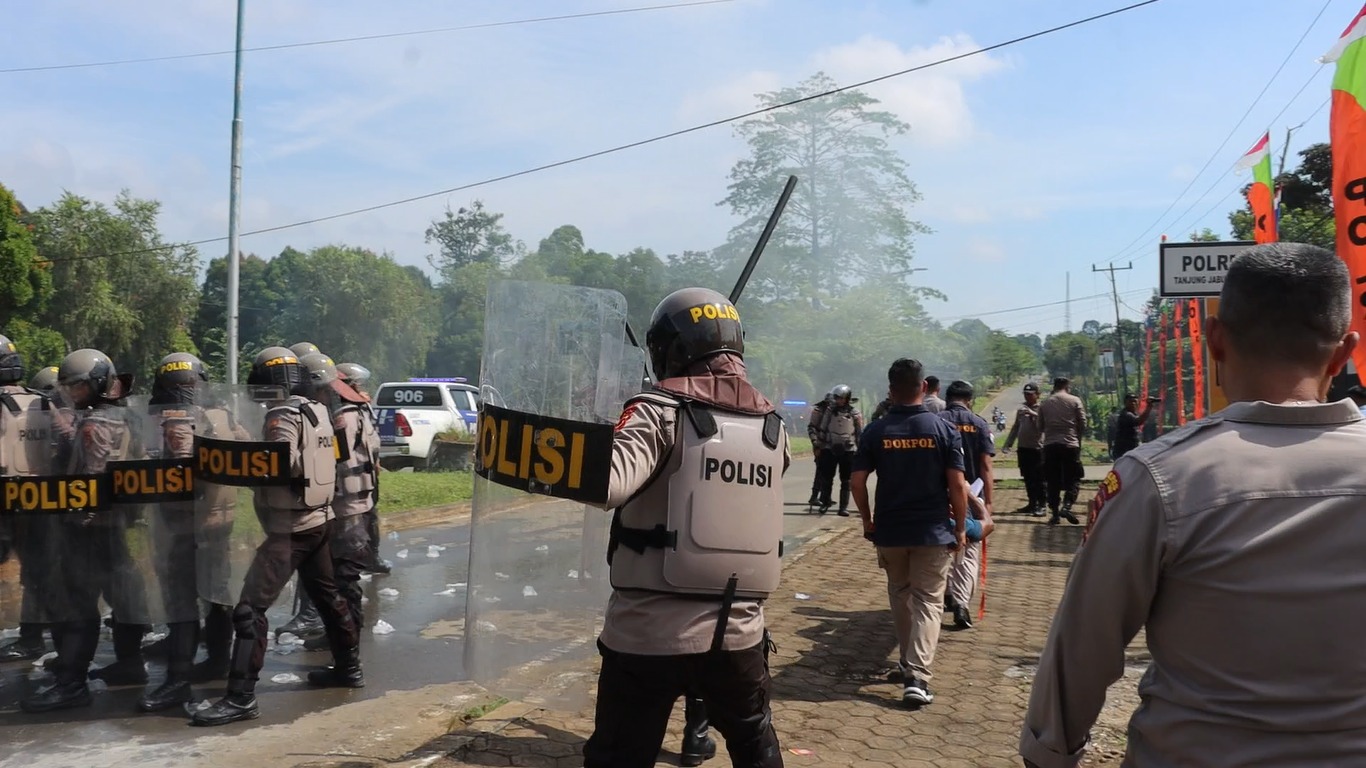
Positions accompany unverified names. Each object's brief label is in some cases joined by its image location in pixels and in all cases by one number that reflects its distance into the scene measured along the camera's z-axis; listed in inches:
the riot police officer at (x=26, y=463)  238.4
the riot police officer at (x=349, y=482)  259.1
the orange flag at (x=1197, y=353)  581.3
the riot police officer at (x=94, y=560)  236.1
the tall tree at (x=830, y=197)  1337.4
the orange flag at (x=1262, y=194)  341.4
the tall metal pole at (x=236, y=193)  674.8
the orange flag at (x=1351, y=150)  232.5
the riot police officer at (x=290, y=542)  216.2
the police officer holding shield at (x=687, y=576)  119.4
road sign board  273.9
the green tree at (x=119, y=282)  970.1
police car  761.0
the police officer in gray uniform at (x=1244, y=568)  65.2
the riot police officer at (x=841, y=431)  565.6
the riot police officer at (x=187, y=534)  233.8
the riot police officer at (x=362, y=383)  321.1
